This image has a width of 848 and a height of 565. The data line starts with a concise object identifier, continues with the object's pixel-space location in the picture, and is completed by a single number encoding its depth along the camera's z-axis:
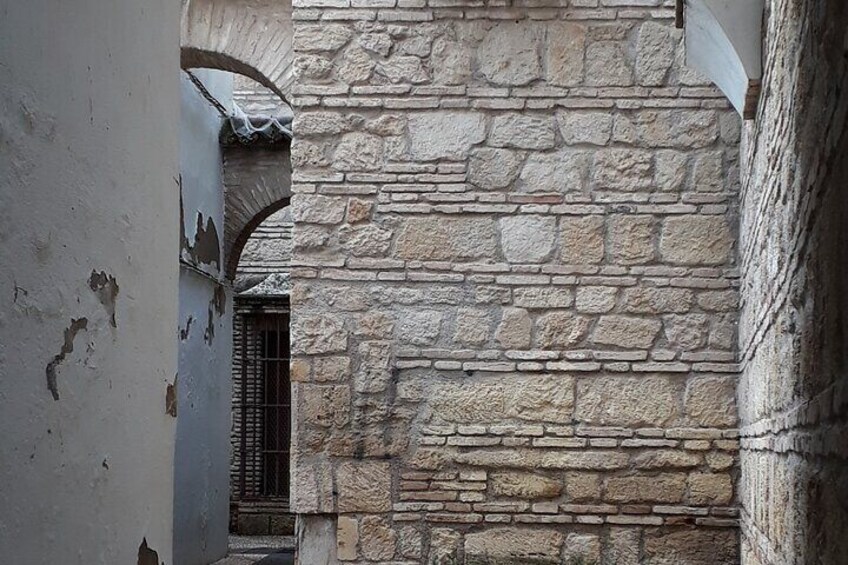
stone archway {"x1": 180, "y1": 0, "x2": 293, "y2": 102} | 7.19
